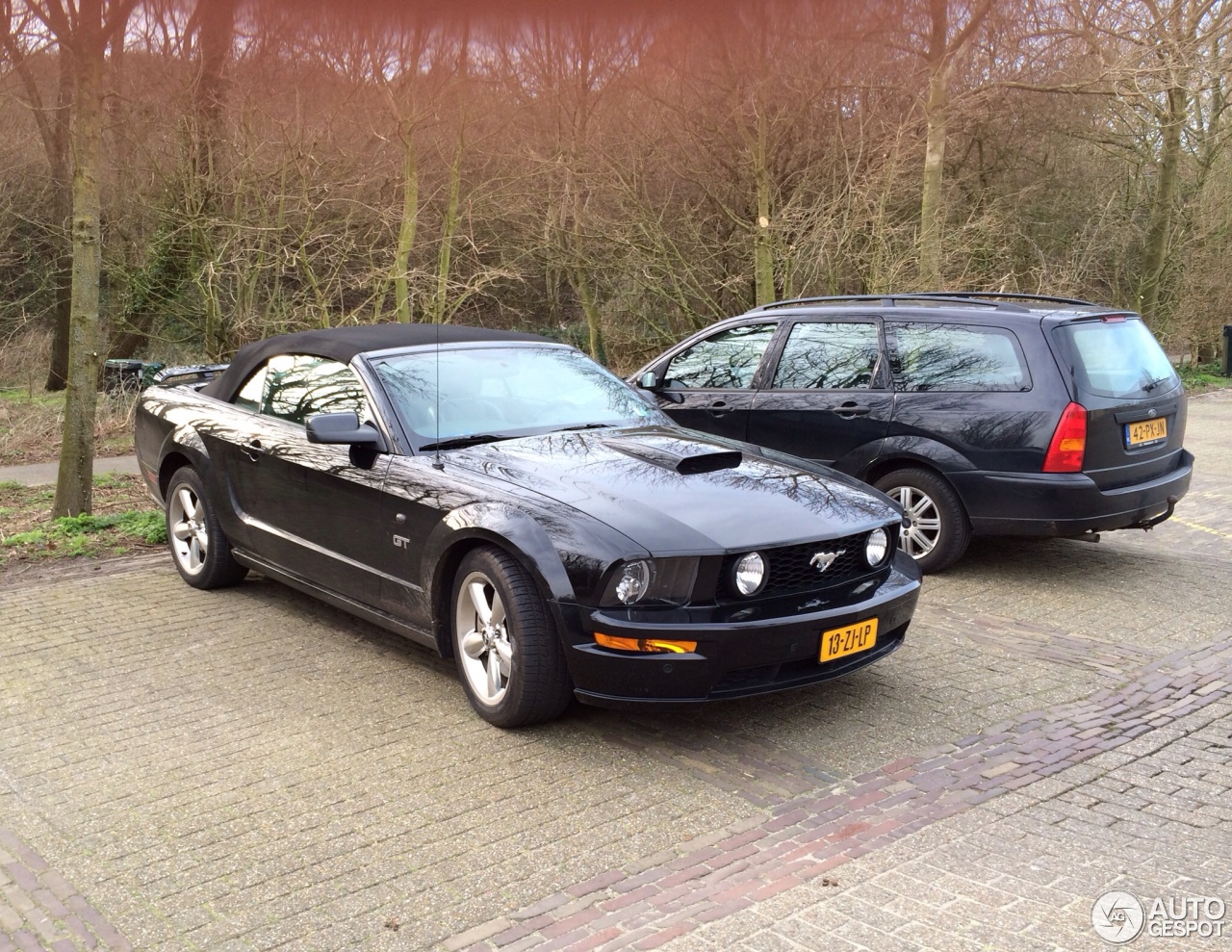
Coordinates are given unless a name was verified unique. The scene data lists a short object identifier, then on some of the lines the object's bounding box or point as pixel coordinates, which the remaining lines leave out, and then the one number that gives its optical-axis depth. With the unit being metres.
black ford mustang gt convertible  4.20
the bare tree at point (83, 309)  7.85
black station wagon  6.64
